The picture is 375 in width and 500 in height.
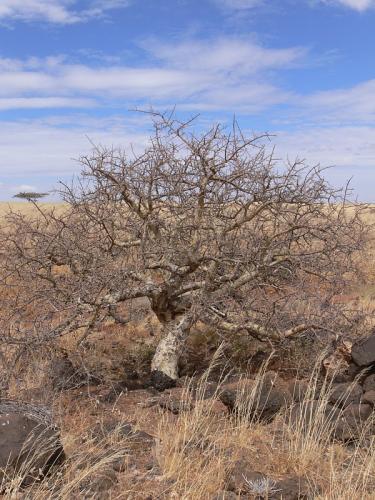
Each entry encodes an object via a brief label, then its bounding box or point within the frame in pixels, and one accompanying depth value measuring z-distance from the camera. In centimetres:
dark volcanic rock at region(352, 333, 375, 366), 696
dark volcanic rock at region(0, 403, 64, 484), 433
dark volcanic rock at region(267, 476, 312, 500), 440
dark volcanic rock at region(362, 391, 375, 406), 634
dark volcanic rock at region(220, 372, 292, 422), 634
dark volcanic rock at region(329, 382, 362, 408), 639
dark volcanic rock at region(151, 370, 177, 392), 767
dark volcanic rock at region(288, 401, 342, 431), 542
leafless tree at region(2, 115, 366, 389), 758
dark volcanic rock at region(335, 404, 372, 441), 581
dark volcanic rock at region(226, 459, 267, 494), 454
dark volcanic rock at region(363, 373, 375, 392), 671
